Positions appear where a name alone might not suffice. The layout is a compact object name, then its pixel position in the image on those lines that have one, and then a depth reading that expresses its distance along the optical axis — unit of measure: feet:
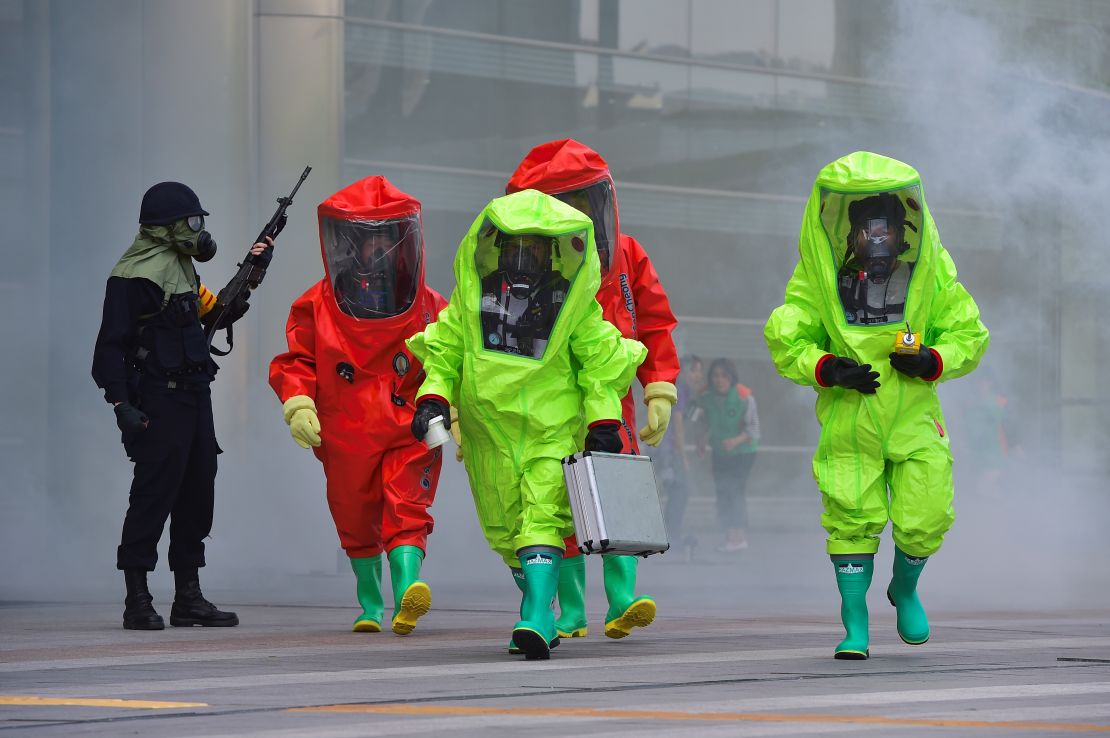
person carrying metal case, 41.09
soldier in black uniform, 49.52
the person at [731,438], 95.20
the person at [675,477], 92.94
